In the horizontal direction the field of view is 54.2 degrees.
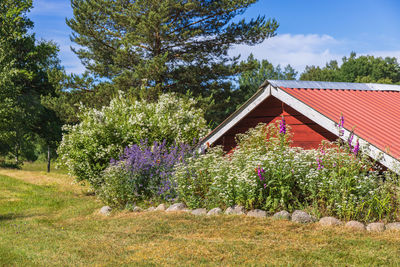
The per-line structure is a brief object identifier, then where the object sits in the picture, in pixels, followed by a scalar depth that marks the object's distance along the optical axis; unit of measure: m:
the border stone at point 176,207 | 8.96
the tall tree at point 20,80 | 25.47
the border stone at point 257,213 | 7.59
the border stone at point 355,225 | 6.72
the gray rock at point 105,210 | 9.95
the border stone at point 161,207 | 9.26
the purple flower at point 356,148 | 7.75
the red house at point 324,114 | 8.55
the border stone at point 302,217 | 7.18
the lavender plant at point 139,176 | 10.23
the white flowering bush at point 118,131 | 13.07
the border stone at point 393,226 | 6.70
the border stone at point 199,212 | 8.34
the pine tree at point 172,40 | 22.58
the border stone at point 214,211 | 8.15
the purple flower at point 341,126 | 8.39
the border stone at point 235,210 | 7.91
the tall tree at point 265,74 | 59.94
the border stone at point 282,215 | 7.38
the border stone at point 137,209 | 9.65
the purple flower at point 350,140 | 8.24
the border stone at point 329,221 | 6.95
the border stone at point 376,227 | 6.68
